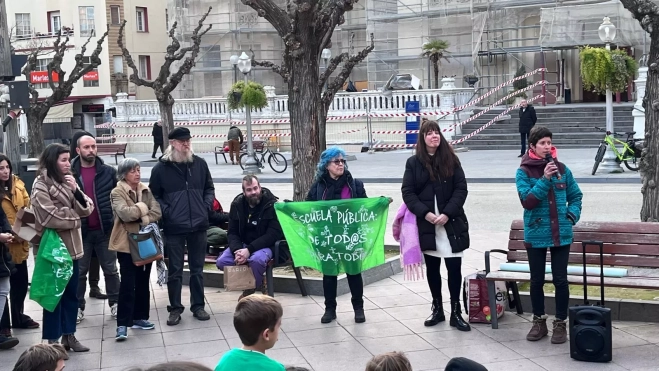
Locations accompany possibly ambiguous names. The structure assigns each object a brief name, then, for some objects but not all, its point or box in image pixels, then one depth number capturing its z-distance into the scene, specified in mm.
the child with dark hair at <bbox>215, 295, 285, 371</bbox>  4508
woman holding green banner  8750
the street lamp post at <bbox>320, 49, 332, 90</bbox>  34969
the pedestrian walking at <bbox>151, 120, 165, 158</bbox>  33969
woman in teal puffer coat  7531
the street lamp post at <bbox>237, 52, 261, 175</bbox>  27578
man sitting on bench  9195
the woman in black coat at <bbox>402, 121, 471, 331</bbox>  8203
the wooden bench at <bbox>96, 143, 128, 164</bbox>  34531
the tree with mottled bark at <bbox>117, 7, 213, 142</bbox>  31109
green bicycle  21484
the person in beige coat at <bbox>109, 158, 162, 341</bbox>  8445
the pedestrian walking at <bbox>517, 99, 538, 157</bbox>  27016
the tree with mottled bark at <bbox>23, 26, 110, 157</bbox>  30359
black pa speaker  7012
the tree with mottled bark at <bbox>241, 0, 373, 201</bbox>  11430
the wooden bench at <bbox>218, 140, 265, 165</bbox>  31734
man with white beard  8805
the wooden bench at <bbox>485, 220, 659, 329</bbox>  8031
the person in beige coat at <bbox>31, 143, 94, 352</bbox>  7863
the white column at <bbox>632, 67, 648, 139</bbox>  25891
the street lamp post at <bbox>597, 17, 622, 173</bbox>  21812
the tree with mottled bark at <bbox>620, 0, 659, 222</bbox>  9484
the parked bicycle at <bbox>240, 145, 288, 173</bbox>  27422
